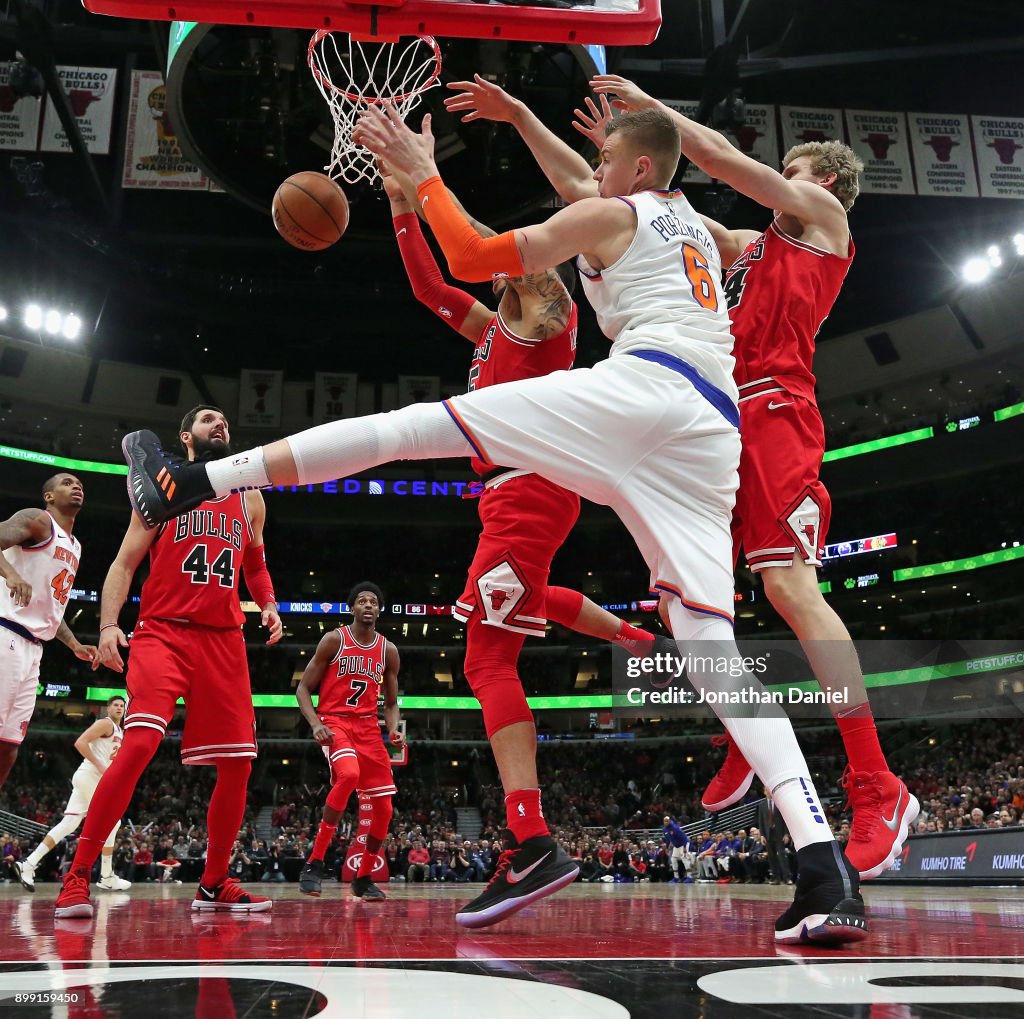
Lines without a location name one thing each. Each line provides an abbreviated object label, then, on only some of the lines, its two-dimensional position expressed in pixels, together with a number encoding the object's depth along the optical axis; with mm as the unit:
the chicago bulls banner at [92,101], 15672
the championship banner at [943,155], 15609
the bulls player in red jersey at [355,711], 7594
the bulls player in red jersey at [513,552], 3604
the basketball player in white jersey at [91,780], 11008
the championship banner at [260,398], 31984
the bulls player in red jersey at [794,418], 3367
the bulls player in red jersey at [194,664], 4453
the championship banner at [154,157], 15461
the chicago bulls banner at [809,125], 15523
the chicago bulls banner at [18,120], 15891
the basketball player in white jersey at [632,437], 2736
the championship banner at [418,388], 31609
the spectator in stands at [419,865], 21231
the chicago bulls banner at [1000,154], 15703
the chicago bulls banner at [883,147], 15484
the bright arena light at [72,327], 27516
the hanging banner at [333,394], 31656
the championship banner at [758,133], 15797
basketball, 5941
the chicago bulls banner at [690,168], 16720
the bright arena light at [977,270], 25688
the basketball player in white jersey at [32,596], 5707
